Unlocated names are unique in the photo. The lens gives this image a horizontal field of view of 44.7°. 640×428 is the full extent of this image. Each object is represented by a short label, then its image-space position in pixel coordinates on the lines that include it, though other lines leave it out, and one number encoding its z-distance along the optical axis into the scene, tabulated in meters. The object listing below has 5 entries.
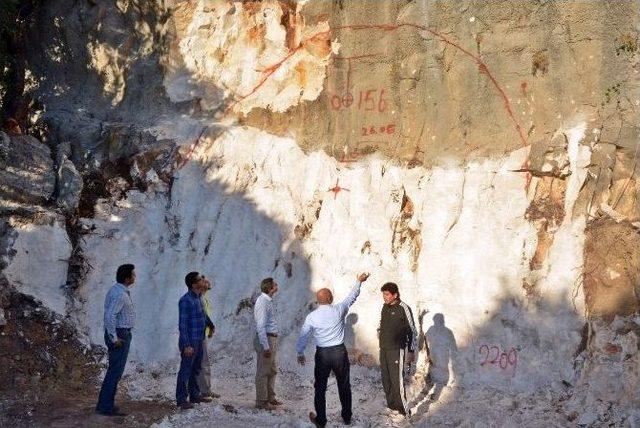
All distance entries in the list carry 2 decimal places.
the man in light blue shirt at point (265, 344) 8.91
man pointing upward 8.19
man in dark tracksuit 8.74
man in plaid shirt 8.66
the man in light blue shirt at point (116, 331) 8.17
